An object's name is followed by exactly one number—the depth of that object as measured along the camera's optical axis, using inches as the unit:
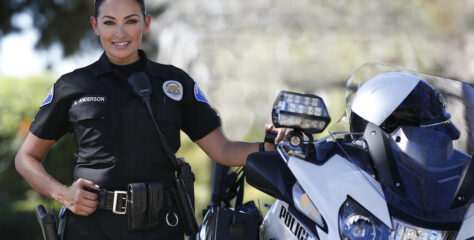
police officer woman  224.1
